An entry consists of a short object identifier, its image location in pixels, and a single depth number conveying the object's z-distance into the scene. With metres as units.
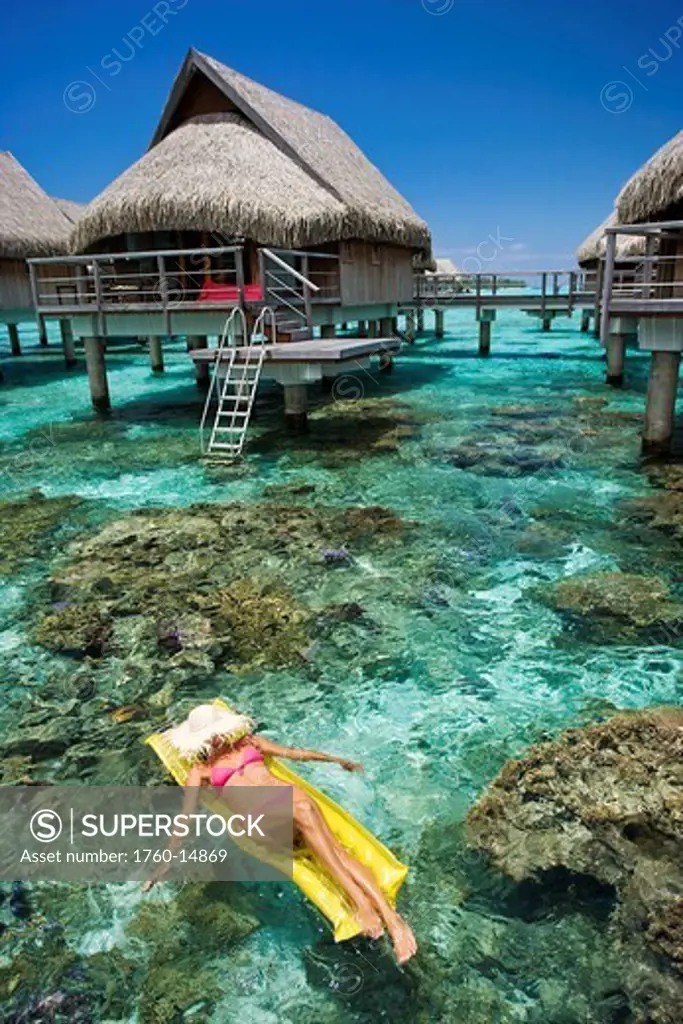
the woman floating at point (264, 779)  3.49
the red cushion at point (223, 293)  16.30
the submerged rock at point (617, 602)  6.82
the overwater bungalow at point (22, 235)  23.19
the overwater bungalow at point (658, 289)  10.55
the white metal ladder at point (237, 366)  12.80
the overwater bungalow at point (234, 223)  14.90
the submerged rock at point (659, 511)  9.16
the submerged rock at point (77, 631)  6.64
